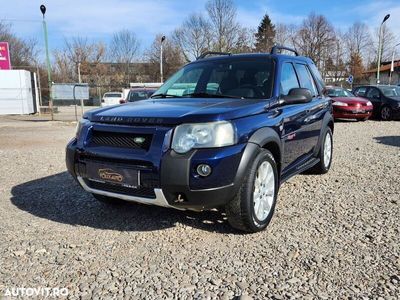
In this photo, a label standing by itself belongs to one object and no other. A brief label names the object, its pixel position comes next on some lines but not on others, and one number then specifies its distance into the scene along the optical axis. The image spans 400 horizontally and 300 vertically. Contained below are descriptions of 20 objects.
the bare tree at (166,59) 51.53
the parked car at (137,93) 14.60
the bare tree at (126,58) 59.56
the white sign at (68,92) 18.58
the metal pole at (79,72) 51.05
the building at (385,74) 56.25
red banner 25.77
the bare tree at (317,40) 56.97
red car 15.05
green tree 51.09
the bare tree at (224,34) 44.84
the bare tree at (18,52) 46.26
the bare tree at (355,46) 64.56
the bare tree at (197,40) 48.41
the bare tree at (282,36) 58.87
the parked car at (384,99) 15.65
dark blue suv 3.18
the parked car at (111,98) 28.57
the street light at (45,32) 21.20
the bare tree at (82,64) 55.41
